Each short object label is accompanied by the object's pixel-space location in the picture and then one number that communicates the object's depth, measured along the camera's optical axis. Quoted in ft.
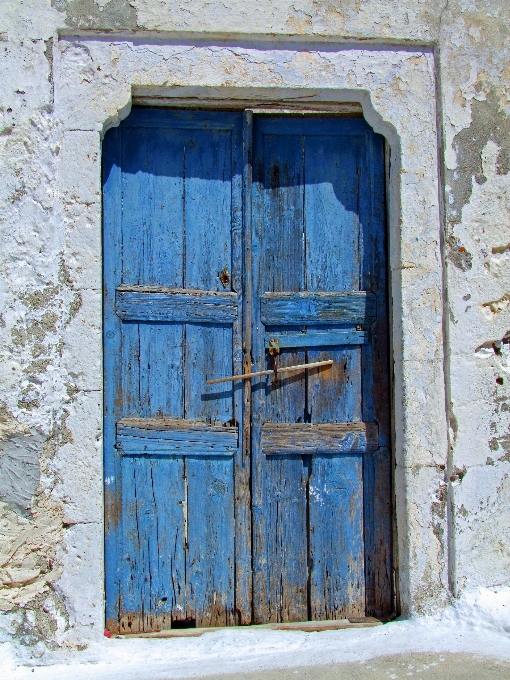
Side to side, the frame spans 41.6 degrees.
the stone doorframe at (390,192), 8.96
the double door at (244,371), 9.41
